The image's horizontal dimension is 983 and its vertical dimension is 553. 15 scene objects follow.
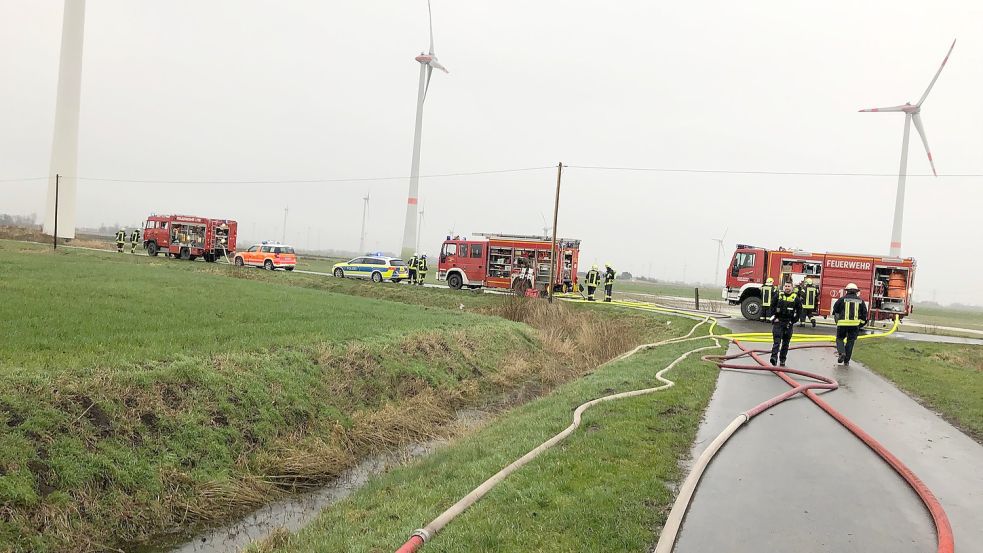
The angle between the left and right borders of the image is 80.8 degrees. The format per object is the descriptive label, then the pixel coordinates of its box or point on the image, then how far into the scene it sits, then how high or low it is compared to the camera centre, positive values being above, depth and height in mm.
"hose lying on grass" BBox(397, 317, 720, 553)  4539 -2132
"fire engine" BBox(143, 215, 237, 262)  38688 +307
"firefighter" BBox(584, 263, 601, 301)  29375 -269
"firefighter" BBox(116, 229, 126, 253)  39250 -155
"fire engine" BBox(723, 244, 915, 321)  23156 +761
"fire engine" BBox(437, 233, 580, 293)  30000 +301
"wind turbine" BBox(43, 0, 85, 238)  50562 +10236
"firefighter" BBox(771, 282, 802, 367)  12805 -606
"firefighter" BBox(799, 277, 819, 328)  22078 -244
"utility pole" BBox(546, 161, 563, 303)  26672 +3002
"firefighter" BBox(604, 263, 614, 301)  29259 -198
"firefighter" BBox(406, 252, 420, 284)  34750 -201
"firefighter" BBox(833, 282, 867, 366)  13297 -545
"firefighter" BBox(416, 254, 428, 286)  34031 -474
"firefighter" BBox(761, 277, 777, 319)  18312 -164
